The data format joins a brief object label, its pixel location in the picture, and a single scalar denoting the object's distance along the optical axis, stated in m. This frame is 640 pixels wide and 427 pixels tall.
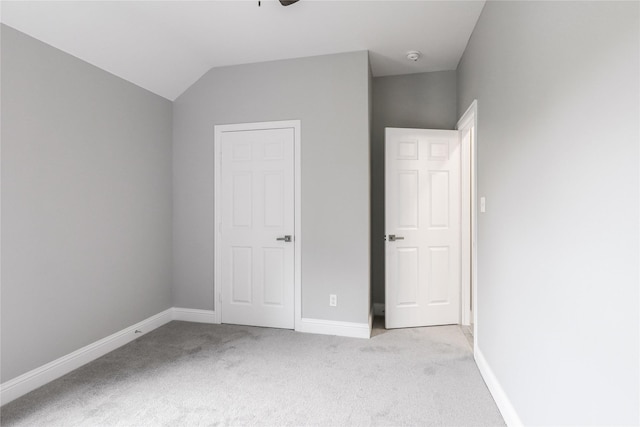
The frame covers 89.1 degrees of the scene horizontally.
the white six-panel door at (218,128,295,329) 3.39
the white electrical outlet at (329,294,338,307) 3.24
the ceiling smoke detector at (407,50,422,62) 3.22
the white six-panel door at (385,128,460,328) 3.39
